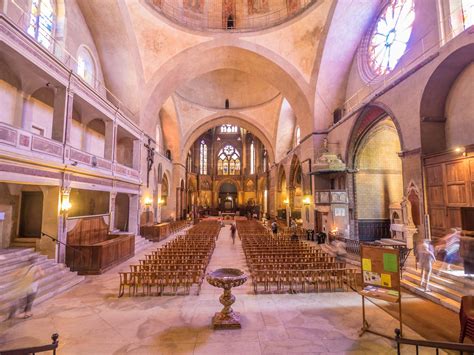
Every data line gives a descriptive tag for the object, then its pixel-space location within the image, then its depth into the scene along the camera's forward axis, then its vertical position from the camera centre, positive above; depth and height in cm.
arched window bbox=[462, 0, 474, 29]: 837 +655
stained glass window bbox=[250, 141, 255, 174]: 4112 +741
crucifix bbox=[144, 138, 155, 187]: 1817 +321
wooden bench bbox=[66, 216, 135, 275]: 898 -185
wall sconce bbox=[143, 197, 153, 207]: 1811 +5
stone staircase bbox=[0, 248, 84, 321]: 616 -214
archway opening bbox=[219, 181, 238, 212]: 4206 +96
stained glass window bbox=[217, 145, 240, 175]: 4234 +707
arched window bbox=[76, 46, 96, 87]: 1375 +805
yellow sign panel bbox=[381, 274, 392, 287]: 462 -150
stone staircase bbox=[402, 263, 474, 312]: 580 -225
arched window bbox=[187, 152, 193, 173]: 3762 +603
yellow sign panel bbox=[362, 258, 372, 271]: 491 -128
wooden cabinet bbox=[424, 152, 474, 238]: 743 +44
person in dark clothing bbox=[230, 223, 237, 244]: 1560 -201
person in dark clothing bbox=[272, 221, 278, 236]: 1746 -197
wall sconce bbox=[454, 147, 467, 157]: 743 +158
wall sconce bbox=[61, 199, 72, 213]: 881 -8
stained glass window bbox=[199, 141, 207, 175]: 4166 +741
